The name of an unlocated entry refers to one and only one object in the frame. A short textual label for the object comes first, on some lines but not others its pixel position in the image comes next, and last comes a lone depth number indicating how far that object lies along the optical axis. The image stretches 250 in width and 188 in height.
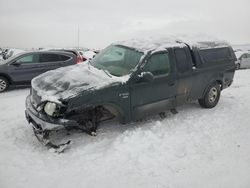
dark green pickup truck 3.36
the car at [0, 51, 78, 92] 6.88
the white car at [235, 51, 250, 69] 12.39
